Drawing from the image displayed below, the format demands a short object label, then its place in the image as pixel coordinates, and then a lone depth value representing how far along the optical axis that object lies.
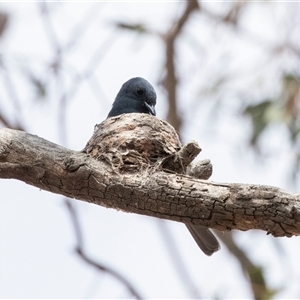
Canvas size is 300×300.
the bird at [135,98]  10.42
